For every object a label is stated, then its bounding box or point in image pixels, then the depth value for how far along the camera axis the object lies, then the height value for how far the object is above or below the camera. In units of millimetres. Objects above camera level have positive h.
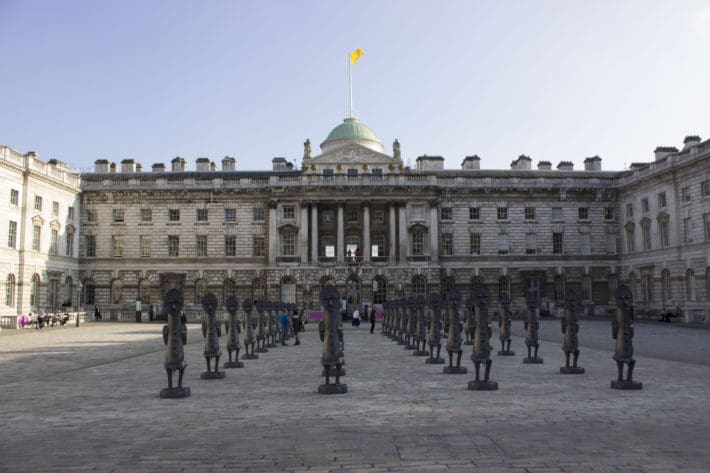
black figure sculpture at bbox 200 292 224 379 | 15348 -1032
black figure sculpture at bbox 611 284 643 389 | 12984 -999
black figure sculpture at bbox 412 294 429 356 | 21577 -1178
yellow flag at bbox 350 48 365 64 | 68688 +25728
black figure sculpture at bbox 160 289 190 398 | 12367 -947
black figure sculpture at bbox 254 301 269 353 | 23064 -1184
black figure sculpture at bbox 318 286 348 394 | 12711 -968
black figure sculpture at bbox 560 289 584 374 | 15703 -978
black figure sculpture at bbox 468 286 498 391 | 12906 -1089
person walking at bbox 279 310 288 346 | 28250 -1519
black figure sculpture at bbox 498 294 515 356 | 20625 -1101
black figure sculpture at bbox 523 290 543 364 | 18188 -1093
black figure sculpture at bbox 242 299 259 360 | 20388 -1338
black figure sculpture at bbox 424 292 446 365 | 18859 -1233
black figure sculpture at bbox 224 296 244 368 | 17891 -1151
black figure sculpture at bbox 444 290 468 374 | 16156 -1235
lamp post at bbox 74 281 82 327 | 58691 +63
